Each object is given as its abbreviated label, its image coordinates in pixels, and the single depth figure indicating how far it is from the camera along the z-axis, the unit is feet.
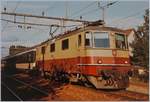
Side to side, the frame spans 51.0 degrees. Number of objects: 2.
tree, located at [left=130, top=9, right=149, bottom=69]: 51.14
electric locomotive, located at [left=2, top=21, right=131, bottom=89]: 25.22
